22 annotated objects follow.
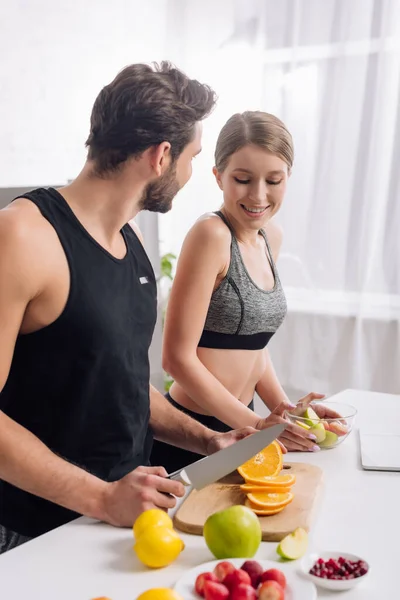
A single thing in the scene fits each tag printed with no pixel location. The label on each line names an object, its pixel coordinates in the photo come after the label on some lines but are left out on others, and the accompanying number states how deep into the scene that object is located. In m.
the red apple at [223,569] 1.00
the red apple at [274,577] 0.98
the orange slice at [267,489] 1.31
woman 1.86
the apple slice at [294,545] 1.11
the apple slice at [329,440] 1.65
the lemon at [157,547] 1.09
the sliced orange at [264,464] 1.40
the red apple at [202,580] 0.99
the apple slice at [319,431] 1.65
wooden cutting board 1.22
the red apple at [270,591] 0.94
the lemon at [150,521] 1.12
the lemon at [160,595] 0.94
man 1.24
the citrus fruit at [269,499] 1.25
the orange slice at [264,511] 1.25
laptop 1.55
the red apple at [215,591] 0.95
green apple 1.09
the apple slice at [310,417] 1.66
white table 1.06
